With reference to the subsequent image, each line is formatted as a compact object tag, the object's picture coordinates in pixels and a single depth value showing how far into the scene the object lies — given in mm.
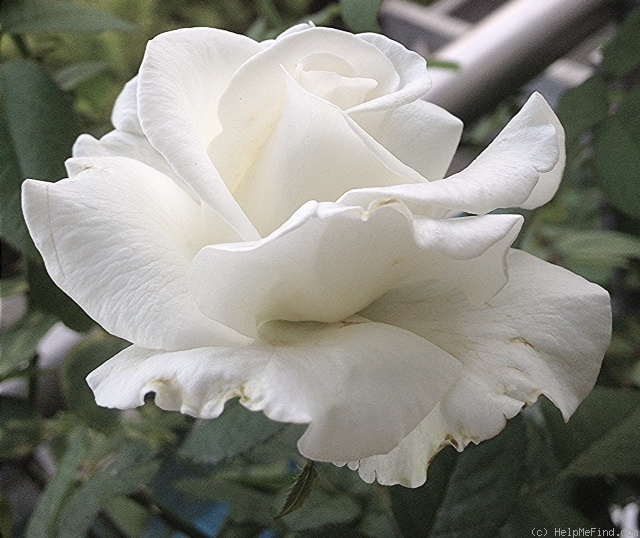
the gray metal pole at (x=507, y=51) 608
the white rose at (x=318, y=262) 184
